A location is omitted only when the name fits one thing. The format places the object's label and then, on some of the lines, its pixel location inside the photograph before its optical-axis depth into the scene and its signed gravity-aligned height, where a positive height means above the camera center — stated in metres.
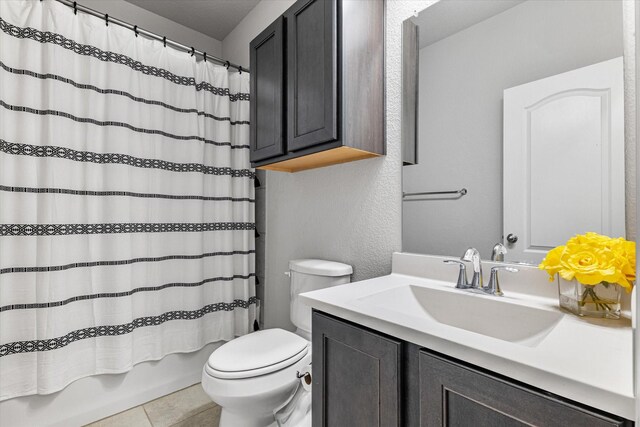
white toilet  1.20 -0.63
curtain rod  1.53 +1.05
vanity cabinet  0.49 -0.36
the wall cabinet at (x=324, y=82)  1.19 +0.57
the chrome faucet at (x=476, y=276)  0.96 -0.20
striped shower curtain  1.39 +0.08
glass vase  0.71 -0.21
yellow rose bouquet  0.68 -0.13
